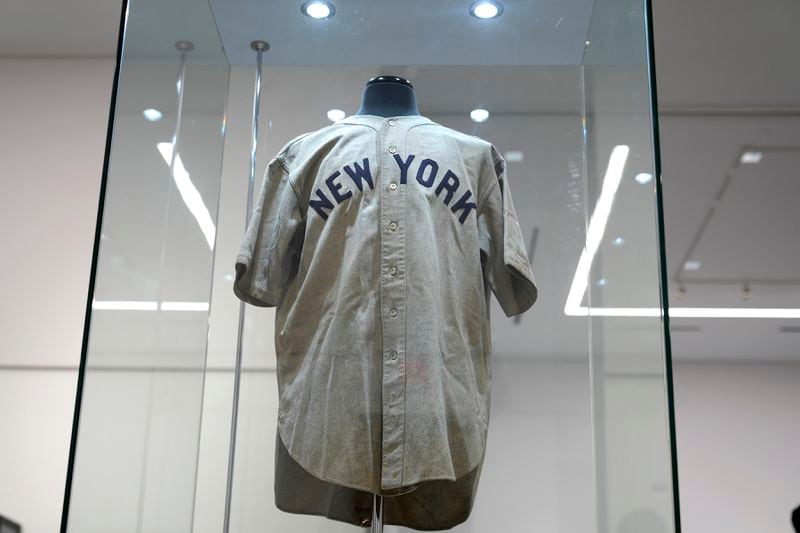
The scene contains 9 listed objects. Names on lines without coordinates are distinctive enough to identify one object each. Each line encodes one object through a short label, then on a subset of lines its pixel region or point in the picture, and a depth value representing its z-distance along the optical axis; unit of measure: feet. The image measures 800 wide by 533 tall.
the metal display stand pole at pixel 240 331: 7.83
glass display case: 6.95
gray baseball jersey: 6.41
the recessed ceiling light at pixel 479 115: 8.32
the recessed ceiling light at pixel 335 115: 8.25
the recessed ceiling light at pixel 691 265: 16.97
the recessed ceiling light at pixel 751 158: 14.73
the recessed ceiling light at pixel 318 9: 8.35
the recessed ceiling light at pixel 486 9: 8.25
